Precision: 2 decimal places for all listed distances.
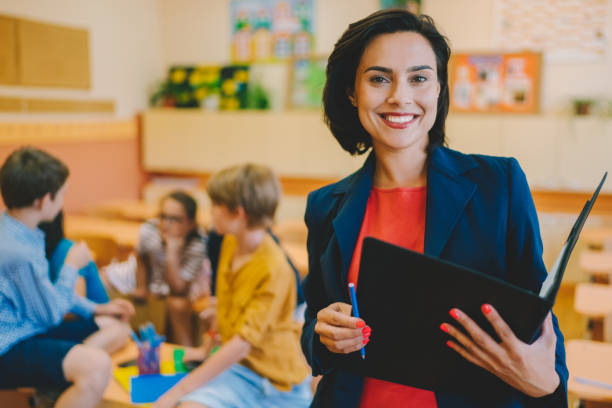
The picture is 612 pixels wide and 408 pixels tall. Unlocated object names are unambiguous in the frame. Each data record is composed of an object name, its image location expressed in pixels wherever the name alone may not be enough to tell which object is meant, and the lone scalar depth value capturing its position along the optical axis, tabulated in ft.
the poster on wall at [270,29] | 17.69
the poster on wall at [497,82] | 14.84
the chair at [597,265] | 10.37
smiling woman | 2.83
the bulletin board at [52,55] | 14.33
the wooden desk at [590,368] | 5.29
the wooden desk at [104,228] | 12.69
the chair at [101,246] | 11.93
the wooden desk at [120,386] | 5.74
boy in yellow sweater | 5.50
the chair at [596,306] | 7.70
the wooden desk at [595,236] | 12.87
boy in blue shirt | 5.37
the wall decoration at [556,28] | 14.69
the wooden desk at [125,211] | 16.02
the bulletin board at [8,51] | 13.67
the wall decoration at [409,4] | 15.83
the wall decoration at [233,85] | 18.17
